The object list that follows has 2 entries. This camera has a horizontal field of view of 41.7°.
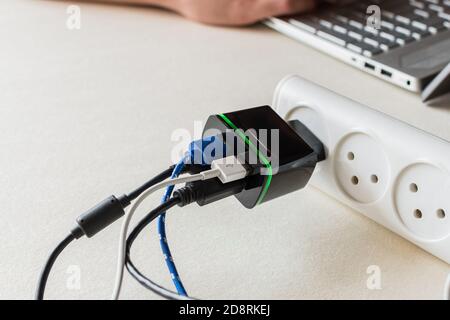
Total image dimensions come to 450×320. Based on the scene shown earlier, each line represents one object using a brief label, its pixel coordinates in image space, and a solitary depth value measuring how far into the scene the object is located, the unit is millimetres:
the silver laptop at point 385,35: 703
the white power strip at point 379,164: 441
